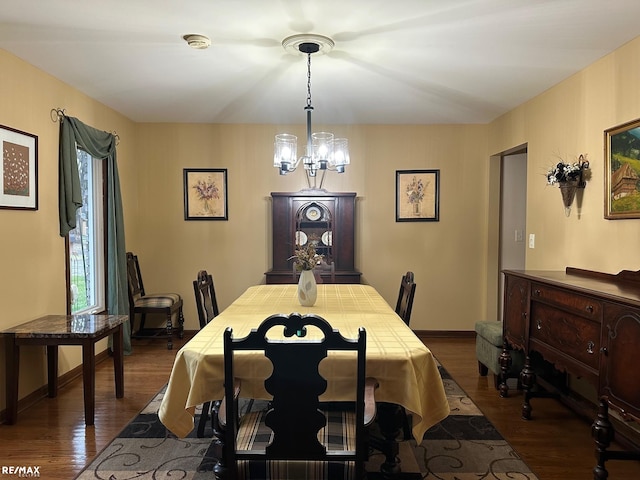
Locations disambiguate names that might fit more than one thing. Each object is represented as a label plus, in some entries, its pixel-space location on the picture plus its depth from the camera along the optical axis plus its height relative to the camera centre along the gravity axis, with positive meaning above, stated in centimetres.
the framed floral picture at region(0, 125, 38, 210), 295 +40
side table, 287 -72
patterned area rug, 234 -125
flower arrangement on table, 285 -18
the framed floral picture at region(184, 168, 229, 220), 510 +41
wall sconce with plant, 320 +38
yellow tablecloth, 188 -62
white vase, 288 -38
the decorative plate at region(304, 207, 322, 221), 489 +18
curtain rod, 348 +89
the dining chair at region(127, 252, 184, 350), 467 -77
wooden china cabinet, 486 +5
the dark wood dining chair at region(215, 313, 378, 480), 152 -62
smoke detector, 271 +114
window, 396 -14
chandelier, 313 +55
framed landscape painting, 266 +36
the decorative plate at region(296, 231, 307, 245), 489 -9
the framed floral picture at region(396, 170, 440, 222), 512 +39
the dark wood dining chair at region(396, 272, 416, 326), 295 -46
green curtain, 355 +28
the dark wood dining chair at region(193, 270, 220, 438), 279 -49
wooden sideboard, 202 -56
